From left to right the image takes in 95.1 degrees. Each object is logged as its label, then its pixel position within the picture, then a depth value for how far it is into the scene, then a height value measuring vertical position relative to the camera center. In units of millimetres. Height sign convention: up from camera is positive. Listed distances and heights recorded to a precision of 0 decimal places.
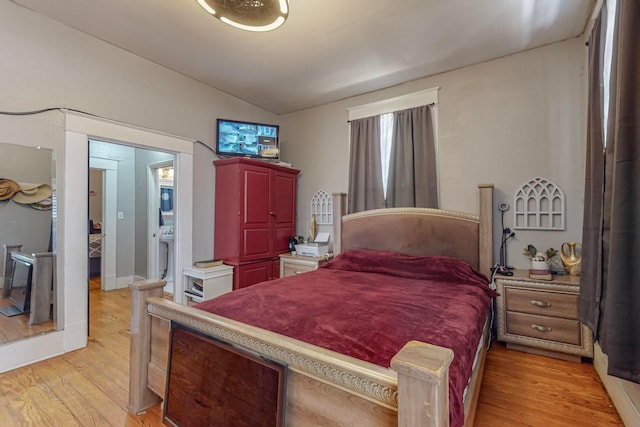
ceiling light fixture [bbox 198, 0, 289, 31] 1821 +1274
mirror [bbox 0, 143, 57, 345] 2295 -283
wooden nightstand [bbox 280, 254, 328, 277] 3484 -654
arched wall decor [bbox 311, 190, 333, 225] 4027 +44
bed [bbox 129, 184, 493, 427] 754 -561
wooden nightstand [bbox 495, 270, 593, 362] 2254 -849
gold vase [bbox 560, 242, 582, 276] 2451 -378
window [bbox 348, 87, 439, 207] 3260 +1189
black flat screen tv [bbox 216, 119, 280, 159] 3693 +919
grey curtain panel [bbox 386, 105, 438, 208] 3204 +557
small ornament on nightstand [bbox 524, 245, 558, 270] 2529 -391
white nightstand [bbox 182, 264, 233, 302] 3201 -821
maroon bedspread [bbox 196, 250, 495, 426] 1274 -577
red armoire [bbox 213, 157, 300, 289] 3477 -102
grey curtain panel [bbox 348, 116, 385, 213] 3531 +522
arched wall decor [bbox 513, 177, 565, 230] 2646 +59
